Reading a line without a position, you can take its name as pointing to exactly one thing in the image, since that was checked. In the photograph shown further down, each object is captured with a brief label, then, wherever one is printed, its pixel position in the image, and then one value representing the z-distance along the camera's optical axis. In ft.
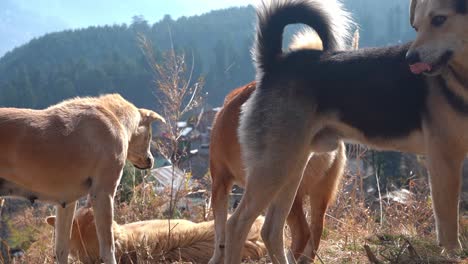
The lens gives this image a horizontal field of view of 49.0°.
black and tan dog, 9.57
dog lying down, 14.55
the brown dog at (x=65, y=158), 12.29
